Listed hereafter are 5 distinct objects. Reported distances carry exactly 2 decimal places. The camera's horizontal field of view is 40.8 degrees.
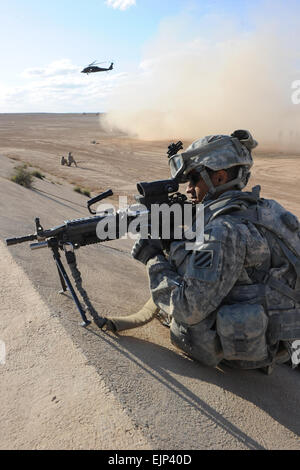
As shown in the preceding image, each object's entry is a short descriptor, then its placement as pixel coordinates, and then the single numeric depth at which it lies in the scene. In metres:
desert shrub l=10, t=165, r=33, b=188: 11.58
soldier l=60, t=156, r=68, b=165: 24.72
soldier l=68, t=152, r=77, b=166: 24.38
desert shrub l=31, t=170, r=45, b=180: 14.57
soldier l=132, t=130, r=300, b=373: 2.47
